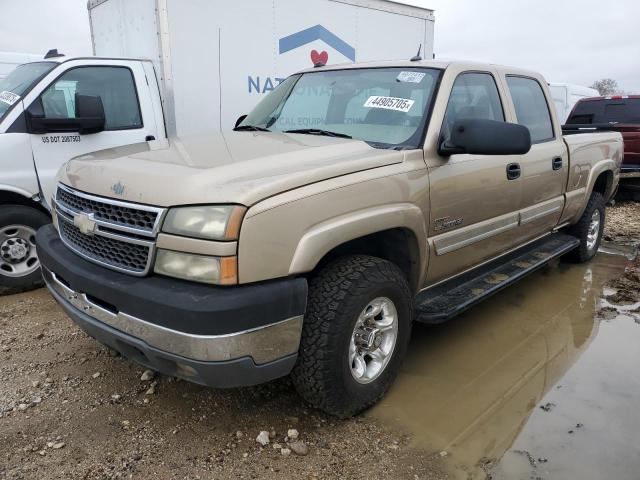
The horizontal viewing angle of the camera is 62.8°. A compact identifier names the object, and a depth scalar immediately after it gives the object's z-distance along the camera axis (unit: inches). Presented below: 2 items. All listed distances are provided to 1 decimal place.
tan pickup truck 85.8
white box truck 175.3
